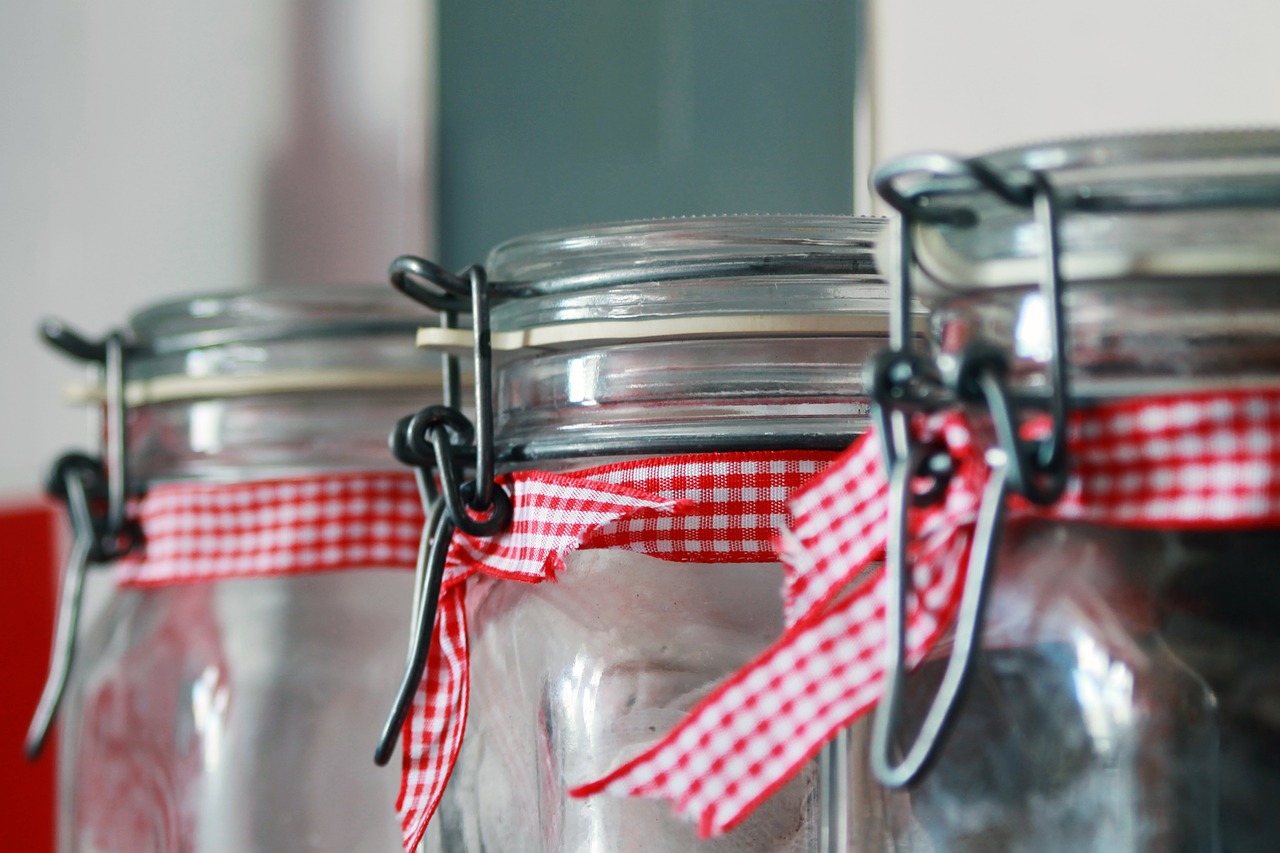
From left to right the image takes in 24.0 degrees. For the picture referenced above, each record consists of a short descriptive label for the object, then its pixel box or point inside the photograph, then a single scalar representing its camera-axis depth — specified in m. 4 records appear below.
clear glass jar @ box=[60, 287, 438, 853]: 0.51
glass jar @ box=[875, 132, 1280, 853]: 0.38
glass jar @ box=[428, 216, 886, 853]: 0.43
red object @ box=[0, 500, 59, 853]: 0.64
